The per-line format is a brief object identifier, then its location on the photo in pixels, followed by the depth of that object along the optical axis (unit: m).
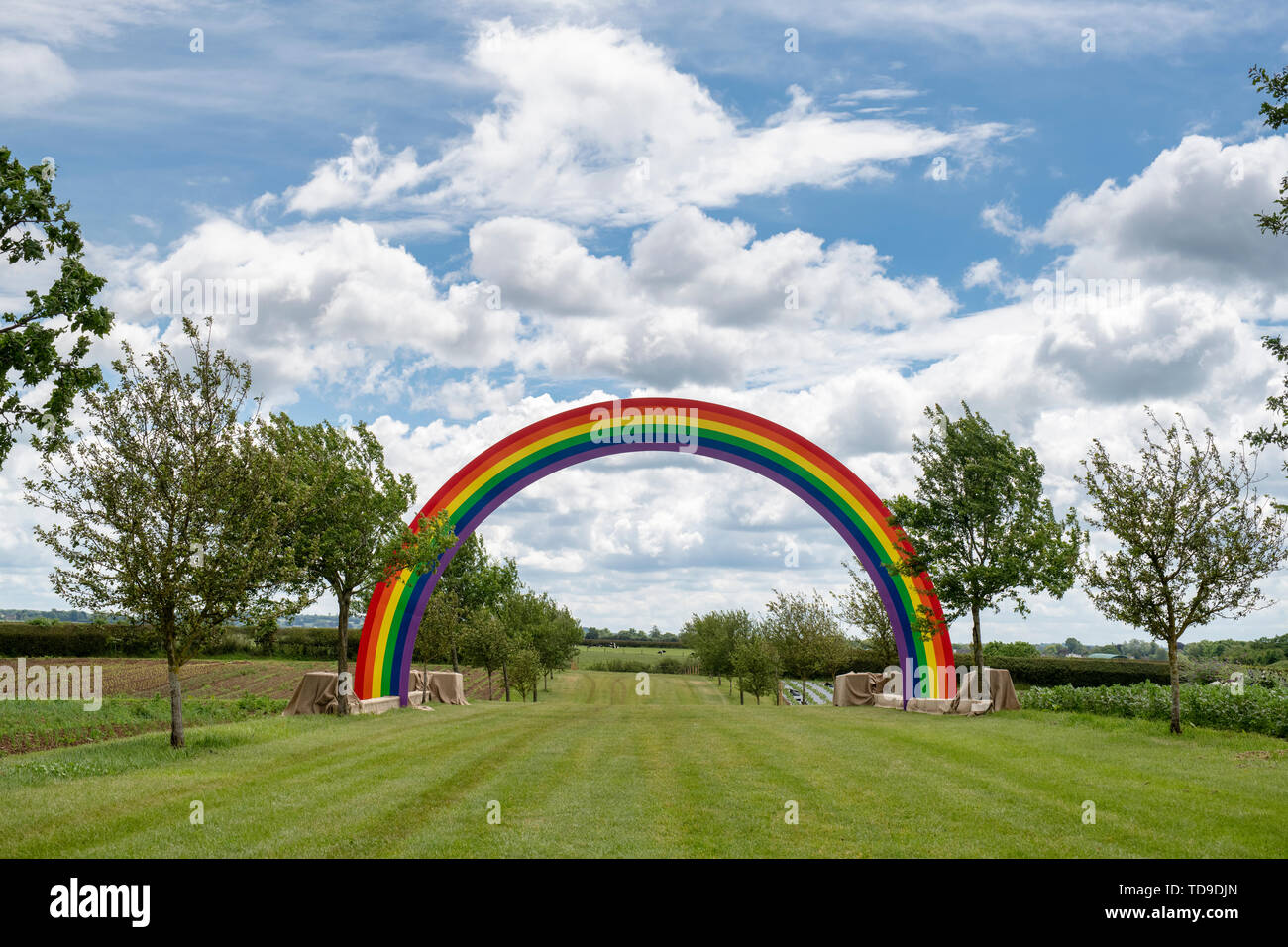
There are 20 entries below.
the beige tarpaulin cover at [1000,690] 29.84
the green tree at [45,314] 15.05
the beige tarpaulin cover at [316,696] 28.66
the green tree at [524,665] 41.44
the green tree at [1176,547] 20.34
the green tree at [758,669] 41.59
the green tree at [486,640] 40.28
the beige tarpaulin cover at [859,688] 36.25
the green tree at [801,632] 44.91
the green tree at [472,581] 42.34
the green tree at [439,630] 37.62
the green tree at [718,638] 59.22
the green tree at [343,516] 27.48
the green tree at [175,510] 17.55
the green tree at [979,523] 29.08
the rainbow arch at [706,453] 32.72
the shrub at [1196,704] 21.06
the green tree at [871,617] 40.09
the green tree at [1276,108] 13.27
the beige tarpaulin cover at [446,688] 37.06
